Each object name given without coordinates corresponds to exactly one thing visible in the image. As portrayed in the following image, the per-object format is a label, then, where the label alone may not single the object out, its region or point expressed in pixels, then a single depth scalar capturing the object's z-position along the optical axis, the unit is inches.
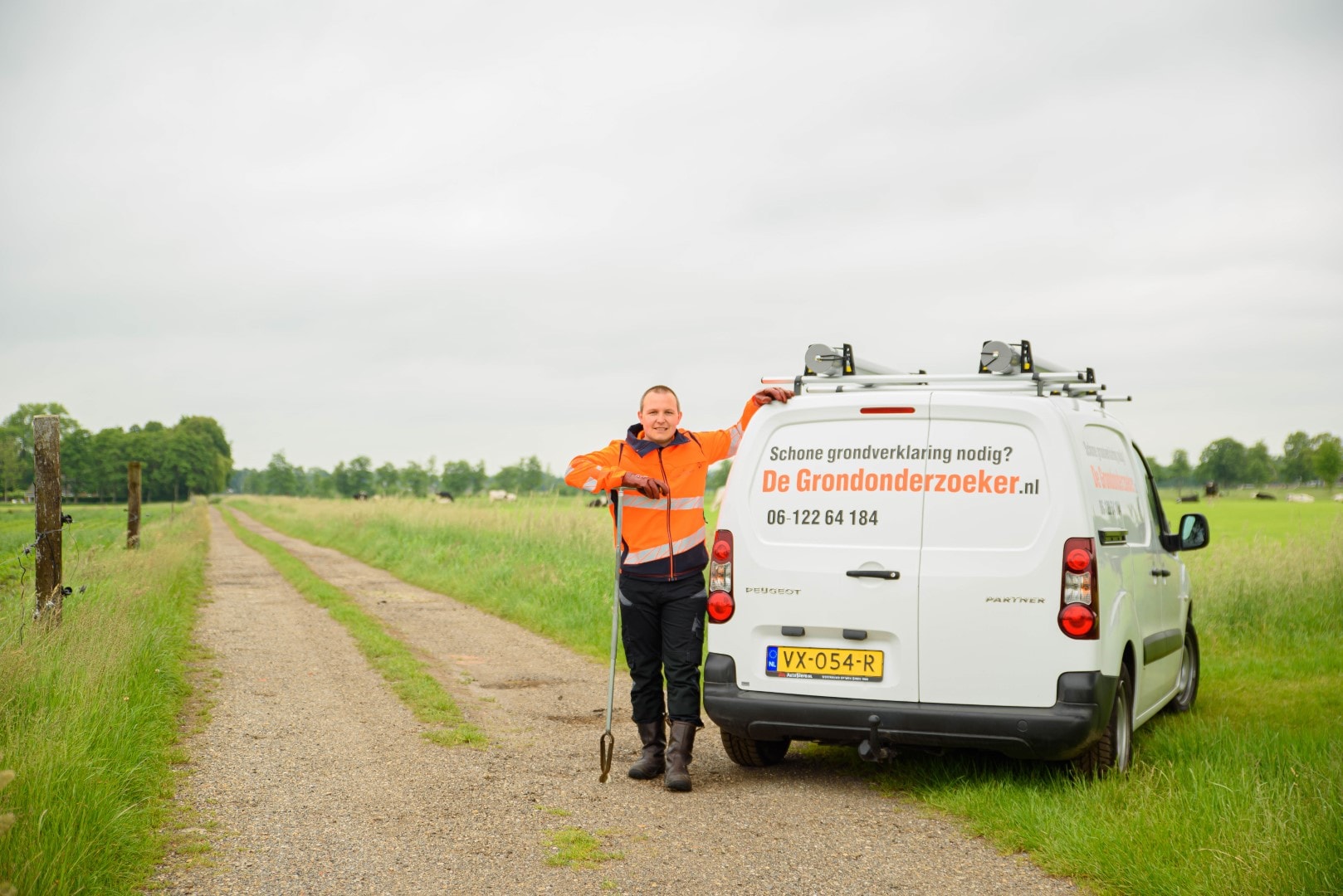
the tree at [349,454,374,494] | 5339.6
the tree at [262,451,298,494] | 6368.1
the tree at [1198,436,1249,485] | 6067.9
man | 243.6
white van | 215.9
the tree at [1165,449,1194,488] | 6363.2
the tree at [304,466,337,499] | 5364.2
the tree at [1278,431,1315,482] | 5723.4
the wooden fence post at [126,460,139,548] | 850.1
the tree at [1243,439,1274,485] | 6072.8
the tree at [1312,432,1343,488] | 5295.3
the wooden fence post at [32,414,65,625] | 334.0
